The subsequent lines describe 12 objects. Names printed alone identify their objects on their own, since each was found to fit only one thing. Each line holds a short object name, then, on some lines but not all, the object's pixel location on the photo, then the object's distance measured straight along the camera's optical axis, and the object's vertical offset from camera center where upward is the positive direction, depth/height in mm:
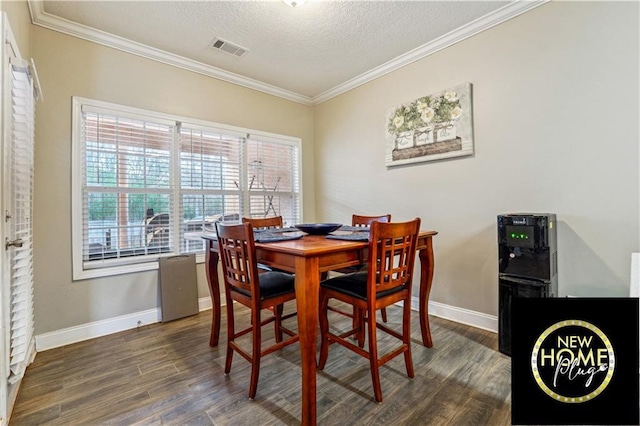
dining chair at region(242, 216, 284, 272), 2780 -110
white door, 1408 -27
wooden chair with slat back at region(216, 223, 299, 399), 1653 -481
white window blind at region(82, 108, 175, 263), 2543 +251
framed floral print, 2578 +805
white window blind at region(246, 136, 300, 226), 3611 +421
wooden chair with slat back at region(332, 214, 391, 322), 2537 -121
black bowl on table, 2172 -128
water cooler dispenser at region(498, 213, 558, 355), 1897 -352
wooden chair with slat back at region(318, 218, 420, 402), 1605 -477
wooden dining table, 1421 -296
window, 2521 +307
